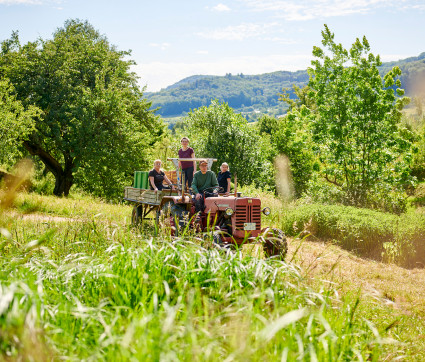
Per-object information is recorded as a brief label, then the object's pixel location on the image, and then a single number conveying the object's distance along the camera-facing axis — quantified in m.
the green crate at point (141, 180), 10.87
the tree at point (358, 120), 17.16
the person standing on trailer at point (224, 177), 8.59
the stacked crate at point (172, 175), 11.24
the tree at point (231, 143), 25.81
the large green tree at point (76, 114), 19.67
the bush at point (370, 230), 10.45
